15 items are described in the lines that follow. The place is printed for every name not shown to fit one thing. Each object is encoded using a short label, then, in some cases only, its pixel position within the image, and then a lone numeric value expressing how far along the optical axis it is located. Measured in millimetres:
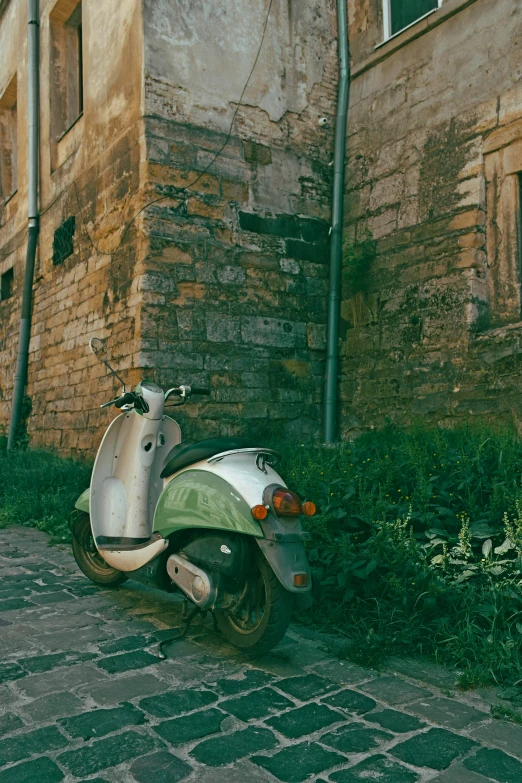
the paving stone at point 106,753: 2111
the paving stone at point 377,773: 2041
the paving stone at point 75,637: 3238
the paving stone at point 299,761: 2074
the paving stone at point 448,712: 2420
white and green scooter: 2879
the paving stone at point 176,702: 2498
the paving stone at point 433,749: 2146
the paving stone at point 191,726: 2303
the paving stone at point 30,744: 2176
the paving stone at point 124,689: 2613
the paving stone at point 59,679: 2723
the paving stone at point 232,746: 2162
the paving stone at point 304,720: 2350
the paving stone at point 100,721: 2340
